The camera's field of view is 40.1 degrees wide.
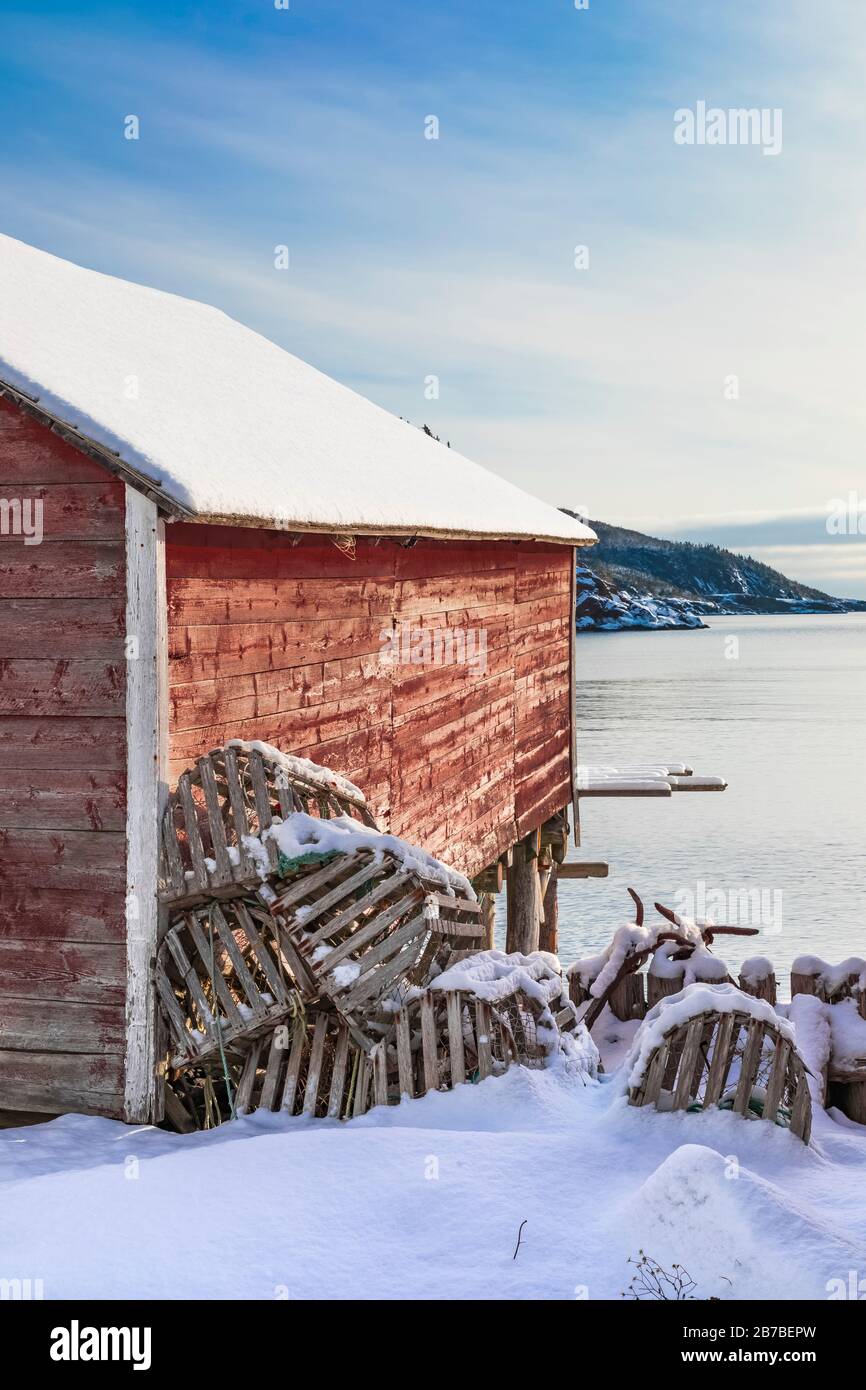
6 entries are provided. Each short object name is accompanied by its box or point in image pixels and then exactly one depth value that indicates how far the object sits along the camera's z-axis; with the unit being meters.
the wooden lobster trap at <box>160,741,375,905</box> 5.93
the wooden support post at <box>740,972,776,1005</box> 5.48
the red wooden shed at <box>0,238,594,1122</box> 6.07
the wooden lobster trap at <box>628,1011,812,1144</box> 4.70
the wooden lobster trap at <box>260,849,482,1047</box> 5.61
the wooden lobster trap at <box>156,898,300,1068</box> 5.96
